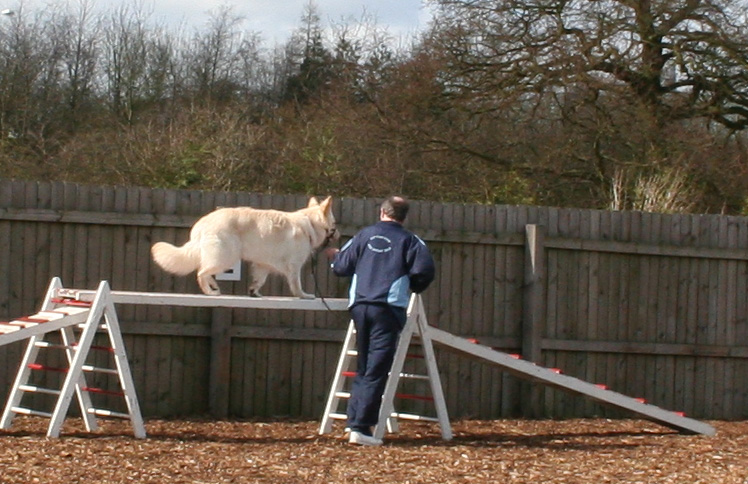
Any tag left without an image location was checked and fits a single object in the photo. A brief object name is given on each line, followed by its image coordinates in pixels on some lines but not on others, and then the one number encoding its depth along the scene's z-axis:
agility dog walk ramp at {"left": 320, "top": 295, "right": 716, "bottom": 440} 15.04
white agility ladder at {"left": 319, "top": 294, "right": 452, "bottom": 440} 14.98
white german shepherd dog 15.27
